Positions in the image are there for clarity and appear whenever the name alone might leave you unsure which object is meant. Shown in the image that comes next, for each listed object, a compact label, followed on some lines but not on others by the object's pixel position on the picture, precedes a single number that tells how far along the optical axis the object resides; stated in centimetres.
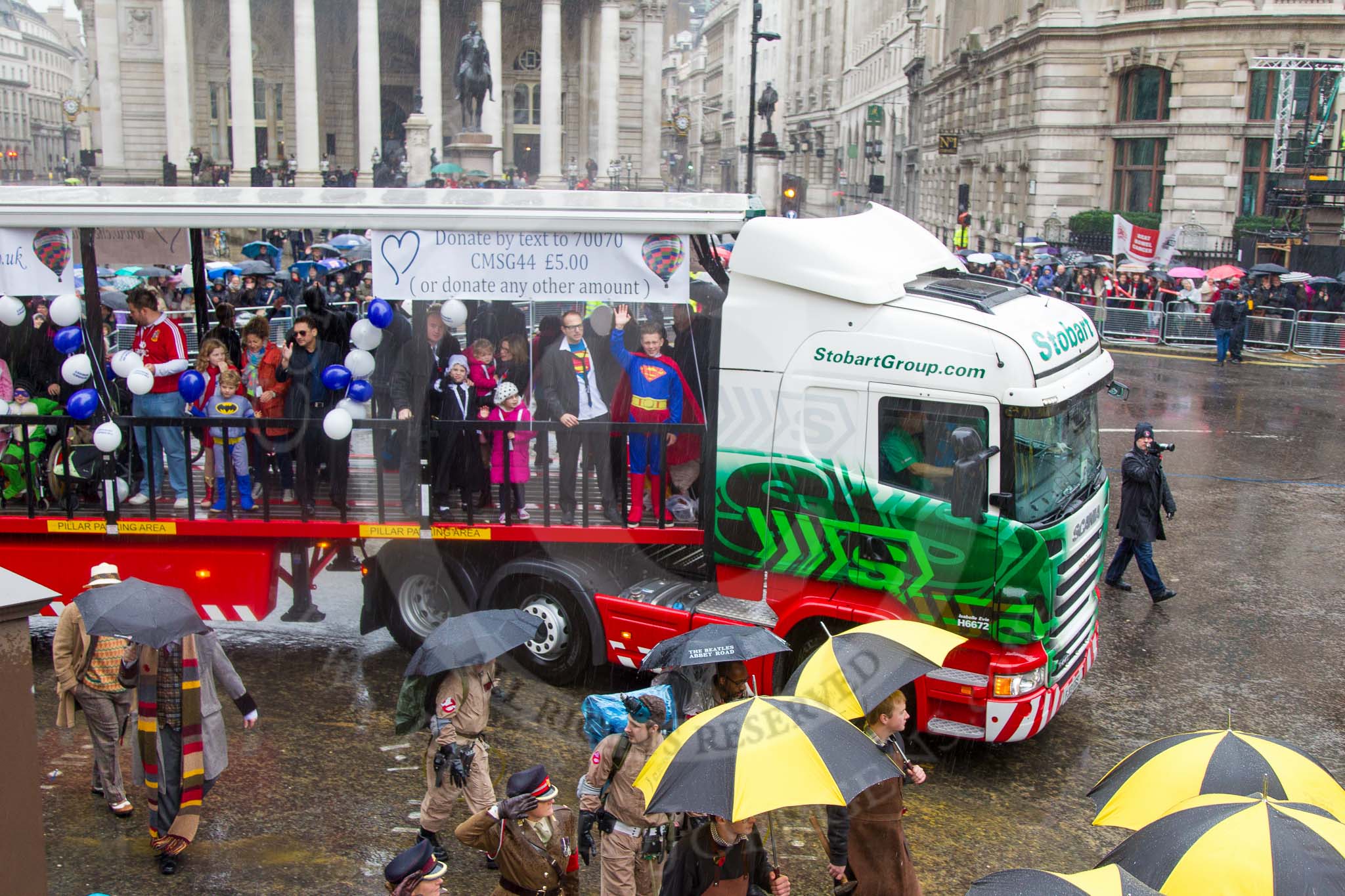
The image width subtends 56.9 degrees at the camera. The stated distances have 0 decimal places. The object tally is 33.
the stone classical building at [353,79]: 6316
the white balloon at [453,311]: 923
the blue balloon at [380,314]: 893
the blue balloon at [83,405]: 886
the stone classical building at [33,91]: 13950
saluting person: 529
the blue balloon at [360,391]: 908
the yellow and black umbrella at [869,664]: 566
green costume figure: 915
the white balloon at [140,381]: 888
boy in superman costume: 884
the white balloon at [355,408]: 904
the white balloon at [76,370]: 880
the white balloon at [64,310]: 880
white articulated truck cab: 744
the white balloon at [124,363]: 898
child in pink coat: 887
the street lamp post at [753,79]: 3678
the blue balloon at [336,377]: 900
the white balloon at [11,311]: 880
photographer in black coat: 1134
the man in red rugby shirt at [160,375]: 914
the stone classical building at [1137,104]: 3900
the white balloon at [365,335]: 906
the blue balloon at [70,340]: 895
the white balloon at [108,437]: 886
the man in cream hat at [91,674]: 683
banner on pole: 3222
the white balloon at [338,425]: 869
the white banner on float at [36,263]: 883
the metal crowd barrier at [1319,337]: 2825
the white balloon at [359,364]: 903
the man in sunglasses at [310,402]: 893
